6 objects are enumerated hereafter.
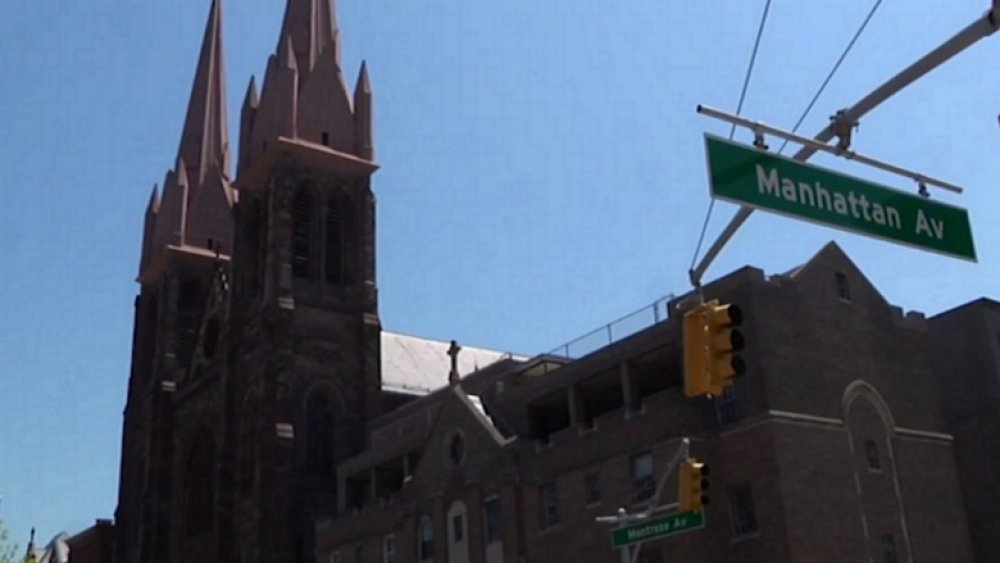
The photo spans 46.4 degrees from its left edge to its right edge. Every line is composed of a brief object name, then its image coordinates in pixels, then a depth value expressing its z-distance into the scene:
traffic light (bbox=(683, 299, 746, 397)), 11.89
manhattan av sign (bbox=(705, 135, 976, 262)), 11.63
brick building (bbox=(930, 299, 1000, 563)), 40.58
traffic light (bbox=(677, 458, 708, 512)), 19.30
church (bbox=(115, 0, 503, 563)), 57.44
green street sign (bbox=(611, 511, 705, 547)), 20.58
